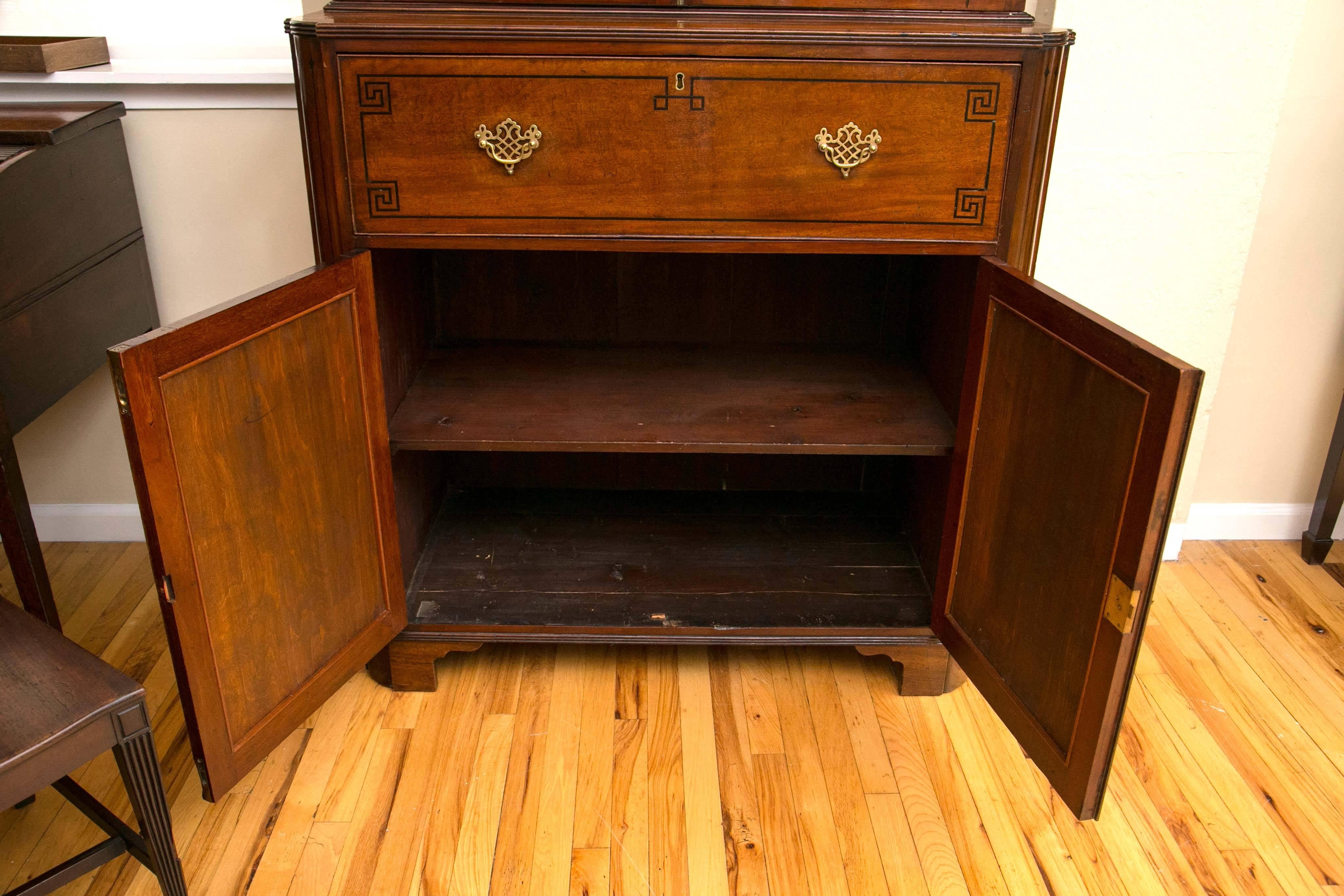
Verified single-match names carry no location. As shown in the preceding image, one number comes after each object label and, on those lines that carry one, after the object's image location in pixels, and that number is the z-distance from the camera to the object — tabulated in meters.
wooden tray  1.77
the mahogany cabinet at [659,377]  1.24
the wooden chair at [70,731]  1.03
